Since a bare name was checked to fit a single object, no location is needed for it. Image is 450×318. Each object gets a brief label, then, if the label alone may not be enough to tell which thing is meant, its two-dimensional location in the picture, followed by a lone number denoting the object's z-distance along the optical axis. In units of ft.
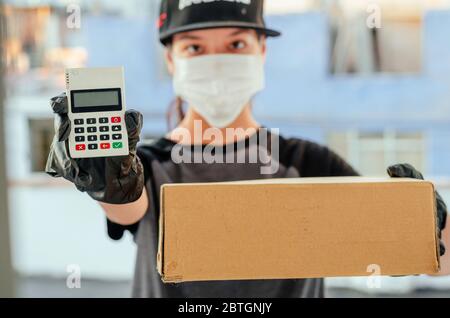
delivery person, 3.90
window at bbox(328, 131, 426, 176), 7.21
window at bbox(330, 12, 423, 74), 7.08
